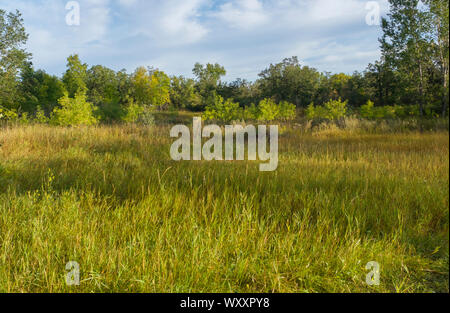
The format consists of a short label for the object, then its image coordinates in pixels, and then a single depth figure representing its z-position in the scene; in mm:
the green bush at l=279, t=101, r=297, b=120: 20000
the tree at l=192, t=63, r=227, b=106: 25031
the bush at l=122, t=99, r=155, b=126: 17422
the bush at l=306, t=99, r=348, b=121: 17959
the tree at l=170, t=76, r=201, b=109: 38594
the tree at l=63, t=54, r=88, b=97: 35531
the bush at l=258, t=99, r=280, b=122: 17297
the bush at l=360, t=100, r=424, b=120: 16562
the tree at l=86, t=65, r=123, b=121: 37281
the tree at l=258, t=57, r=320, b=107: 23375
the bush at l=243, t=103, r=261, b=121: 17733
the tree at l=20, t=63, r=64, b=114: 28450
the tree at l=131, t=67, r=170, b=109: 39969
